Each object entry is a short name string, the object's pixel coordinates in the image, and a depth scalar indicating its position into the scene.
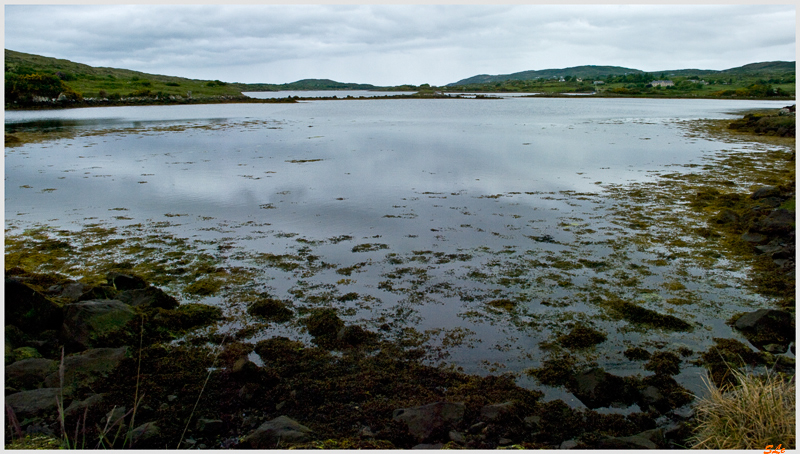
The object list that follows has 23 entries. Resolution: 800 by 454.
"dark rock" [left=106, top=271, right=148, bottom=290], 8.16
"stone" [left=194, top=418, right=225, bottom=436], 4.97
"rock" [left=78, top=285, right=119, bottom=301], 7.57
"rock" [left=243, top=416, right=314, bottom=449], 4.64
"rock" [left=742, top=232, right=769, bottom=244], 10.61
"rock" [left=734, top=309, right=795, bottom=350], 6.70
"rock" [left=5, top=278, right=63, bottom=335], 6.79
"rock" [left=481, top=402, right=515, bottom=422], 5.09
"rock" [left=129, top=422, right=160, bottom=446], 4.51
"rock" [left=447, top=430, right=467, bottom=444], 4.76
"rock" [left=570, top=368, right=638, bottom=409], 5.52
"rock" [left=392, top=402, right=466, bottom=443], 4.85
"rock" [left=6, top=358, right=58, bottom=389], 5.55
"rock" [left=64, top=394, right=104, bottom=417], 5.08
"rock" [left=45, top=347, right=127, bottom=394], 5.67
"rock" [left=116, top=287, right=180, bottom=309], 7.70
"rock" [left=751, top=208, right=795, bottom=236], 10.64
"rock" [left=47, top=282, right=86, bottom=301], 7.85
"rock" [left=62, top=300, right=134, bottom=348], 6.64
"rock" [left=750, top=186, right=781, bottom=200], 13.72
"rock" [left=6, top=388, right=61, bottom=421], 4.96
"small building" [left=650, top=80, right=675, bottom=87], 144.20
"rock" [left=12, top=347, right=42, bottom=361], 6.13
